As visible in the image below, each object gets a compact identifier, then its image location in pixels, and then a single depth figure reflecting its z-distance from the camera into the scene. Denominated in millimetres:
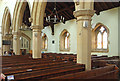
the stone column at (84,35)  4602
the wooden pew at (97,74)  2971
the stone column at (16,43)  11350
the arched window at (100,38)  11348
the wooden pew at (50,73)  3031
